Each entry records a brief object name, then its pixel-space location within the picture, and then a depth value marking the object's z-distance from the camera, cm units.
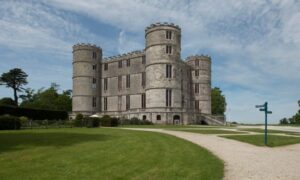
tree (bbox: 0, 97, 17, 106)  6595
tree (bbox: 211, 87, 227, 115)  8456
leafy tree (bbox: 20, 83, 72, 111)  7688
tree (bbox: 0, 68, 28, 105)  7625
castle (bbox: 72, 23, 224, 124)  5575
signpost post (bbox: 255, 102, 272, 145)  1981
